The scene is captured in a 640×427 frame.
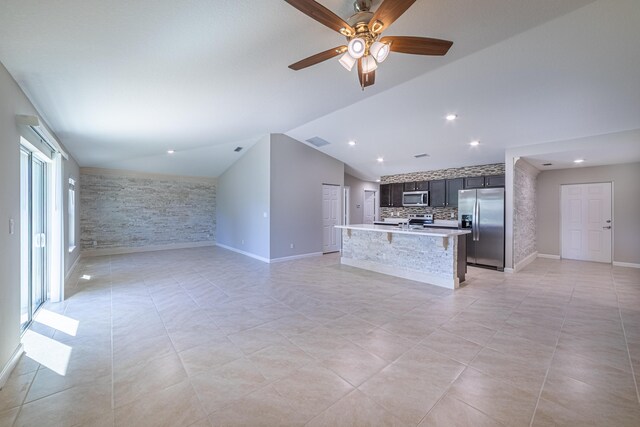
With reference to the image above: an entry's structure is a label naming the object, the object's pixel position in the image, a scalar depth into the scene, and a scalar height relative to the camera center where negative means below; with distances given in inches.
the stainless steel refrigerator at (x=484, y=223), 217.2 -10.4
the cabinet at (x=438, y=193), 275.3 +19.0
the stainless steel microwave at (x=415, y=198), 290.2 +14.6
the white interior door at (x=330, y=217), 291.9 -6.1
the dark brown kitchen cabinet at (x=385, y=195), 332.6 +20.1
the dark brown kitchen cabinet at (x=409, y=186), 304.7 +29.0
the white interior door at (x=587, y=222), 243.0 -10.0
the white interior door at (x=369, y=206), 366.6 +7.3
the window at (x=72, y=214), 220.7 -1.7
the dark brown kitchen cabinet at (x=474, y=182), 243.1 +26.8
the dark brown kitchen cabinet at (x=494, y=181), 230.2 +26.5
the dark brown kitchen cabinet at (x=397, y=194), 319.3 +20.5
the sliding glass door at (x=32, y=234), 114.5 -10.3
